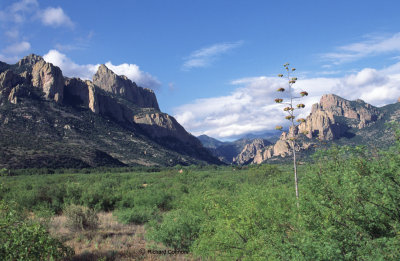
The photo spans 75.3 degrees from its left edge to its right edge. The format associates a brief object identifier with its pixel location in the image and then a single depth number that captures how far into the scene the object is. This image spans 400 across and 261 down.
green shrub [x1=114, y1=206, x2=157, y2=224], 17.22
